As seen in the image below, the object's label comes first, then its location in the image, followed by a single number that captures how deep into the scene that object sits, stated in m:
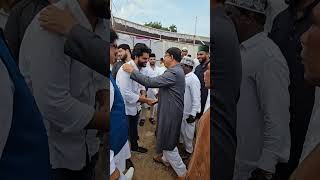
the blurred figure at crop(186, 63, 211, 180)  1.84
